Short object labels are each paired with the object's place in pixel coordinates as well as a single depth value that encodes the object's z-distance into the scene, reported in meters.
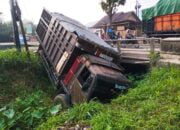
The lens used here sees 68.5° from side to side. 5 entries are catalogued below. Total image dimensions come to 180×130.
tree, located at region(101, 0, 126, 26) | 13.71
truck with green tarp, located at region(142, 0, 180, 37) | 8.12
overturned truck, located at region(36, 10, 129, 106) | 3.66
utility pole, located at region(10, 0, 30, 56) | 6.05
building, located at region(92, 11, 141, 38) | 15.32
